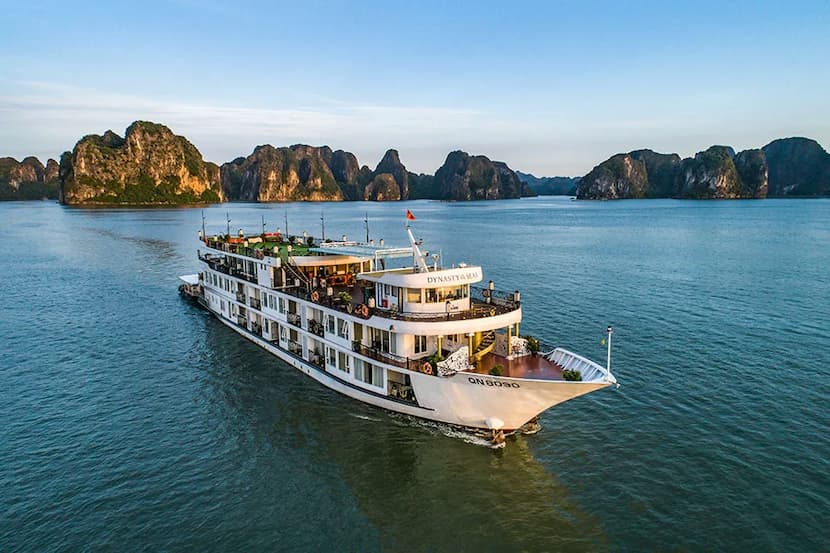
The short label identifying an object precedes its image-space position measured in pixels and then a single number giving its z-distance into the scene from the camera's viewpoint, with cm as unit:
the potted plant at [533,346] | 2778
